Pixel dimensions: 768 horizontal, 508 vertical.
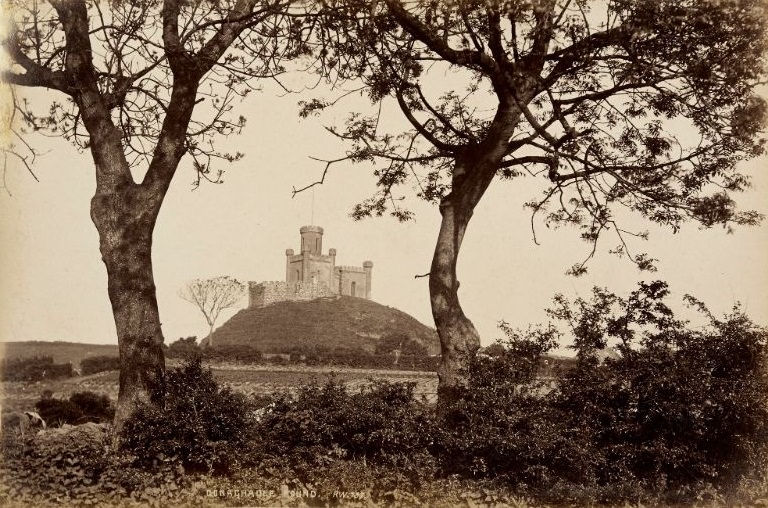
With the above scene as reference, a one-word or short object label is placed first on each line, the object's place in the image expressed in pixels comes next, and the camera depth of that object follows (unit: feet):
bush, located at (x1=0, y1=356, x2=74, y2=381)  85.76
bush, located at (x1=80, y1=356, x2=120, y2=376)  99.19
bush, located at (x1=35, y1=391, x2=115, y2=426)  37.29
